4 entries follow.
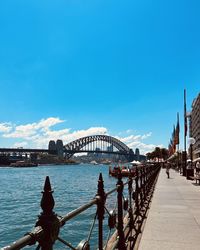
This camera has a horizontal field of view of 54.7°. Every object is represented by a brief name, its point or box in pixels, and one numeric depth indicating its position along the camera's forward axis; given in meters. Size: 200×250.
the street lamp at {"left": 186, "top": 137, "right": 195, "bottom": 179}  19.29
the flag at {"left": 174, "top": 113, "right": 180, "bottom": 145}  26.84
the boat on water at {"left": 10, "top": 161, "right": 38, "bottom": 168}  117.83
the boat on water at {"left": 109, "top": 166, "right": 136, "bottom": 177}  41.01
